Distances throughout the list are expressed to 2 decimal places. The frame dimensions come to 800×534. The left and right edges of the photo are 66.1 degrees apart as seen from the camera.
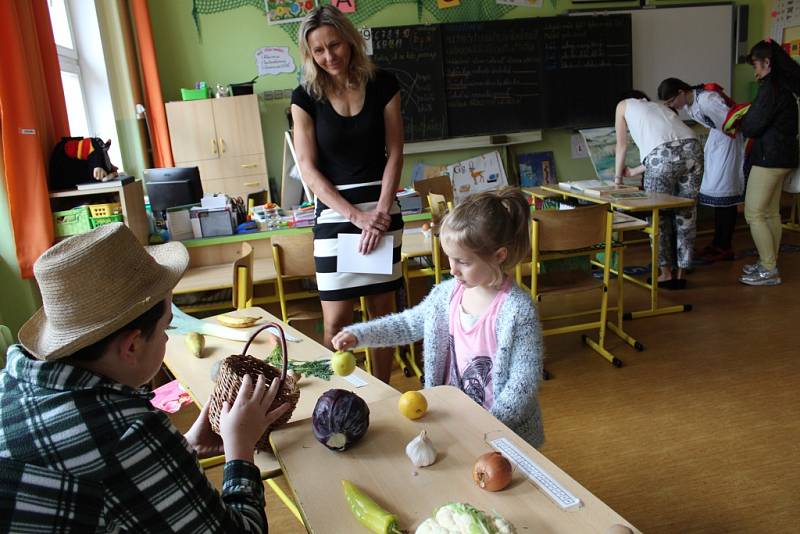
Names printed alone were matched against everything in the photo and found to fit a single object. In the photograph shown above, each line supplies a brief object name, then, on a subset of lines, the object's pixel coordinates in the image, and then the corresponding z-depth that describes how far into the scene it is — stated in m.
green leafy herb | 1.63
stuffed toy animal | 2.99
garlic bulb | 1.09
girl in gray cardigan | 1.45
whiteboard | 6.01
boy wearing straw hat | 0.82
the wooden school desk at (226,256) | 3.13
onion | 0.99
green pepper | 0.90
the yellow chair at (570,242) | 3.27
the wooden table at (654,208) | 3.79
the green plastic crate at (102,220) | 2.99
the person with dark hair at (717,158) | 4.45
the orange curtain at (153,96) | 4.95
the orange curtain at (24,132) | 2.66
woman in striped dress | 2.23
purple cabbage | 1.15
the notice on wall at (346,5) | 5.52
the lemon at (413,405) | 1.25
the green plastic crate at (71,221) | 2.96
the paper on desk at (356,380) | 1.56
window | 4.25
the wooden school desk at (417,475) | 0.94
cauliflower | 0.85
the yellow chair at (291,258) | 2.90
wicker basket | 1.20
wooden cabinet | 5.09
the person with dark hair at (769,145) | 4.09
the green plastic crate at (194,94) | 5.09
